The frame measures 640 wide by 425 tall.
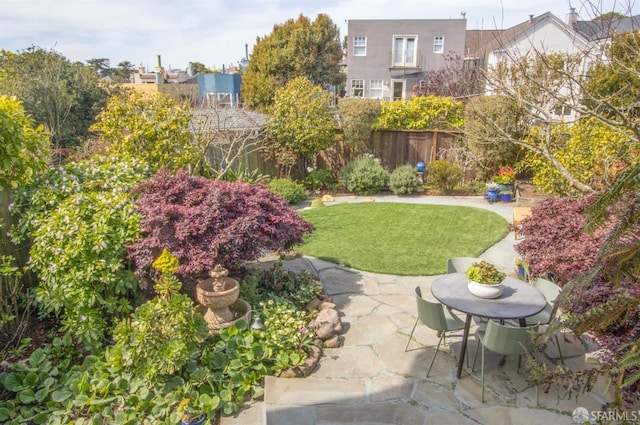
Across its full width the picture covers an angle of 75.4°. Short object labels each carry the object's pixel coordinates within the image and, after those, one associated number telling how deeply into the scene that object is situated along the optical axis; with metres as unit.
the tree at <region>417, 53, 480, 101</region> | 19.86
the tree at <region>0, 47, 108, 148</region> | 14.19
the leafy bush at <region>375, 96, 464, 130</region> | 13.94
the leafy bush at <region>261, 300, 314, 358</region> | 4.28
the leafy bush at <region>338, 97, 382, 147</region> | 12.88
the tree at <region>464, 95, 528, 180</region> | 11.73
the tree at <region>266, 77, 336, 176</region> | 12.47
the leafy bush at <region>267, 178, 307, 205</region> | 11.43
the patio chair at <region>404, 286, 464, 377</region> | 4.04
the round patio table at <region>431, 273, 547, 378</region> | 3.88
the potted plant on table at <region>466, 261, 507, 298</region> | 4.06
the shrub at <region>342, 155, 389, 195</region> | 12.58
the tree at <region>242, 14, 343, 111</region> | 23.70
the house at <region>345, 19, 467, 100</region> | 24.84
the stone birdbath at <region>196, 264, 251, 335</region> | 4.46
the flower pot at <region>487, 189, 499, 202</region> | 11.62
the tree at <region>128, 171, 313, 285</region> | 4.55
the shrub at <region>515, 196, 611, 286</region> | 5.02
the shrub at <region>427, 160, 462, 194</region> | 12.42
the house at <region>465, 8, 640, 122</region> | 18.56
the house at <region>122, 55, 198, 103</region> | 29.31
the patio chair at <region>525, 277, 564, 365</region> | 4.49
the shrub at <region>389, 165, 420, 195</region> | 12.46
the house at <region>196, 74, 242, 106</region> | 32.78
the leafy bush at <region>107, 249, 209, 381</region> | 3.63
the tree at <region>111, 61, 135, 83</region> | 54.41
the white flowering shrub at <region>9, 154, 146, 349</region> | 4.28
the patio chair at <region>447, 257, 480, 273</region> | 5.21
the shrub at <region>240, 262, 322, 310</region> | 5.28
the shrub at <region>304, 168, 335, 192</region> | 13.01
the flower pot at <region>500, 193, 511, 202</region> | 11.67
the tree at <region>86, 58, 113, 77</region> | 60.09
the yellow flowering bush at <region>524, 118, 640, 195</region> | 8.13
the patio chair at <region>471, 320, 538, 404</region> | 3.58
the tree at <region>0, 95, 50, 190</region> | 4.54
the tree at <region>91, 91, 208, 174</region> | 7.21
